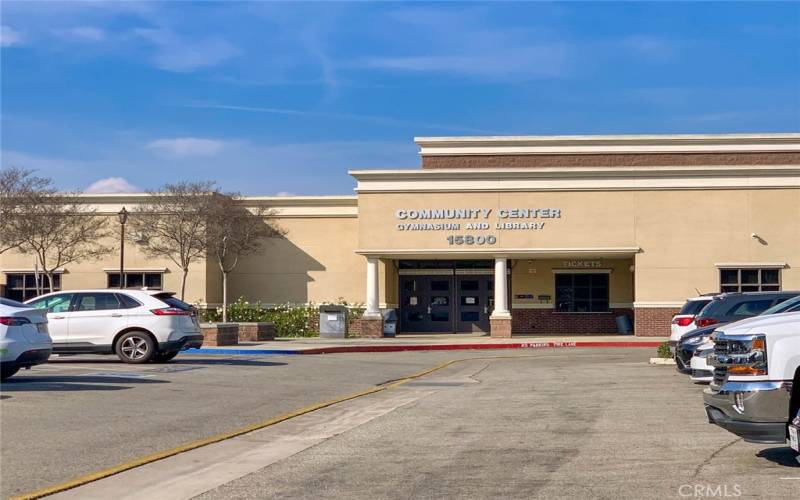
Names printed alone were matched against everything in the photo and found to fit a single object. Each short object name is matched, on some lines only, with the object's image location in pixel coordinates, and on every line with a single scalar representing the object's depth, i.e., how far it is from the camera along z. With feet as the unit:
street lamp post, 120.37
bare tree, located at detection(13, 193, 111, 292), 124.47
